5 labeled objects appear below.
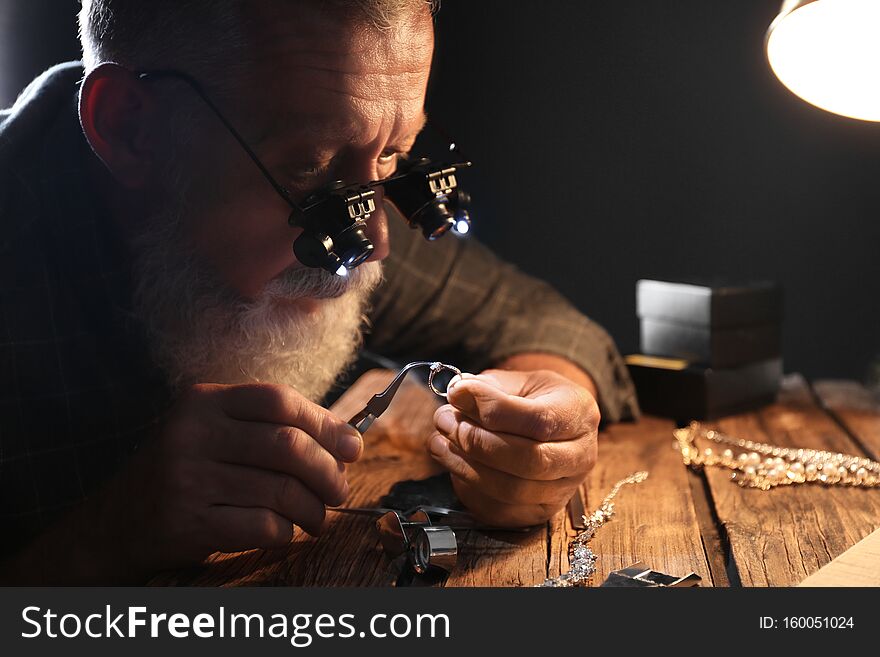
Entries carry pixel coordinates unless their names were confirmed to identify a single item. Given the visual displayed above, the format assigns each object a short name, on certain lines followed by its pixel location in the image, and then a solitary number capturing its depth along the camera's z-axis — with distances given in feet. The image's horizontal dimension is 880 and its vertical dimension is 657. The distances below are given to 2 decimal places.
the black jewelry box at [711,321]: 2.67
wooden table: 1.78
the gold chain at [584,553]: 1.73
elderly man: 1.79
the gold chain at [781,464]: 2.16
